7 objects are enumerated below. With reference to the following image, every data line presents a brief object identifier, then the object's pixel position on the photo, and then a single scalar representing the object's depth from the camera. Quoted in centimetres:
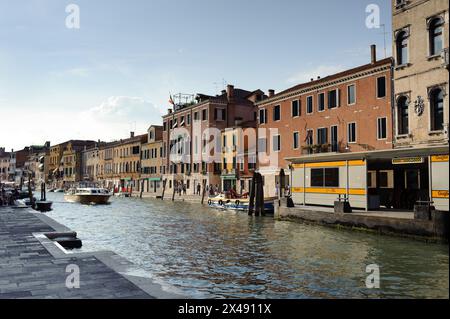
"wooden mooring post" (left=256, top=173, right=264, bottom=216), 3012
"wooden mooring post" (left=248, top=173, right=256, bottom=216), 3063
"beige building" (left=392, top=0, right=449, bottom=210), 2103
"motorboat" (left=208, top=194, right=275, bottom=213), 3128
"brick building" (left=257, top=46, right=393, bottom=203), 2898
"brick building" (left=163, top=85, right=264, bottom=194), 5288
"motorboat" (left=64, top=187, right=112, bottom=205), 4712
